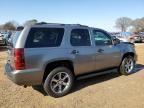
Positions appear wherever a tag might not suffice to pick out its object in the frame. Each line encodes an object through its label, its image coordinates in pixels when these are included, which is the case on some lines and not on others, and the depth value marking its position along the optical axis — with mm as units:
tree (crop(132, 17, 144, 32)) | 45111
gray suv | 2723
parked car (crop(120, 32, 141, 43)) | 15273
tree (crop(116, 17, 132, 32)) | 51457
